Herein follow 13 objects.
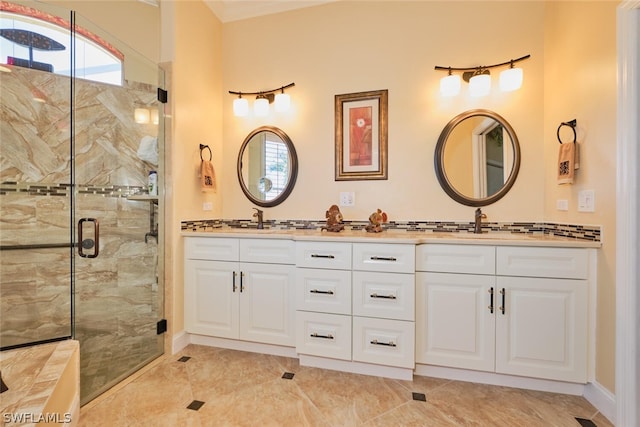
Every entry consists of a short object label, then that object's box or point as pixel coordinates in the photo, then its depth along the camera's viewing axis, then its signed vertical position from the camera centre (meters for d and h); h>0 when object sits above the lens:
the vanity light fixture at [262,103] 2.78 +1.05
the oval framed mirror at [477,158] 2.32 +0.45
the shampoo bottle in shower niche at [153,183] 2.38 +0.23
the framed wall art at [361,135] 2.55 +0.69
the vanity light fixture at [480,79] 2.23 +1.06
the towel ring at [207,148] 2.66 +0.58
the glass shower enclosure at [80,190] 2.14 +0.16
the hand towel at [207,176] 2.61 +0.31
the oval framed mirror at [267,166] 2.77 +0.44
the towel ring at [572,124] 1.91 +0.60
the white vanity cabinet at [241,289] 2.21 -0.61
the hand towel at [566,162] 1.87 +0.34
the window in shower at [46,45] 2.01 +1.22
